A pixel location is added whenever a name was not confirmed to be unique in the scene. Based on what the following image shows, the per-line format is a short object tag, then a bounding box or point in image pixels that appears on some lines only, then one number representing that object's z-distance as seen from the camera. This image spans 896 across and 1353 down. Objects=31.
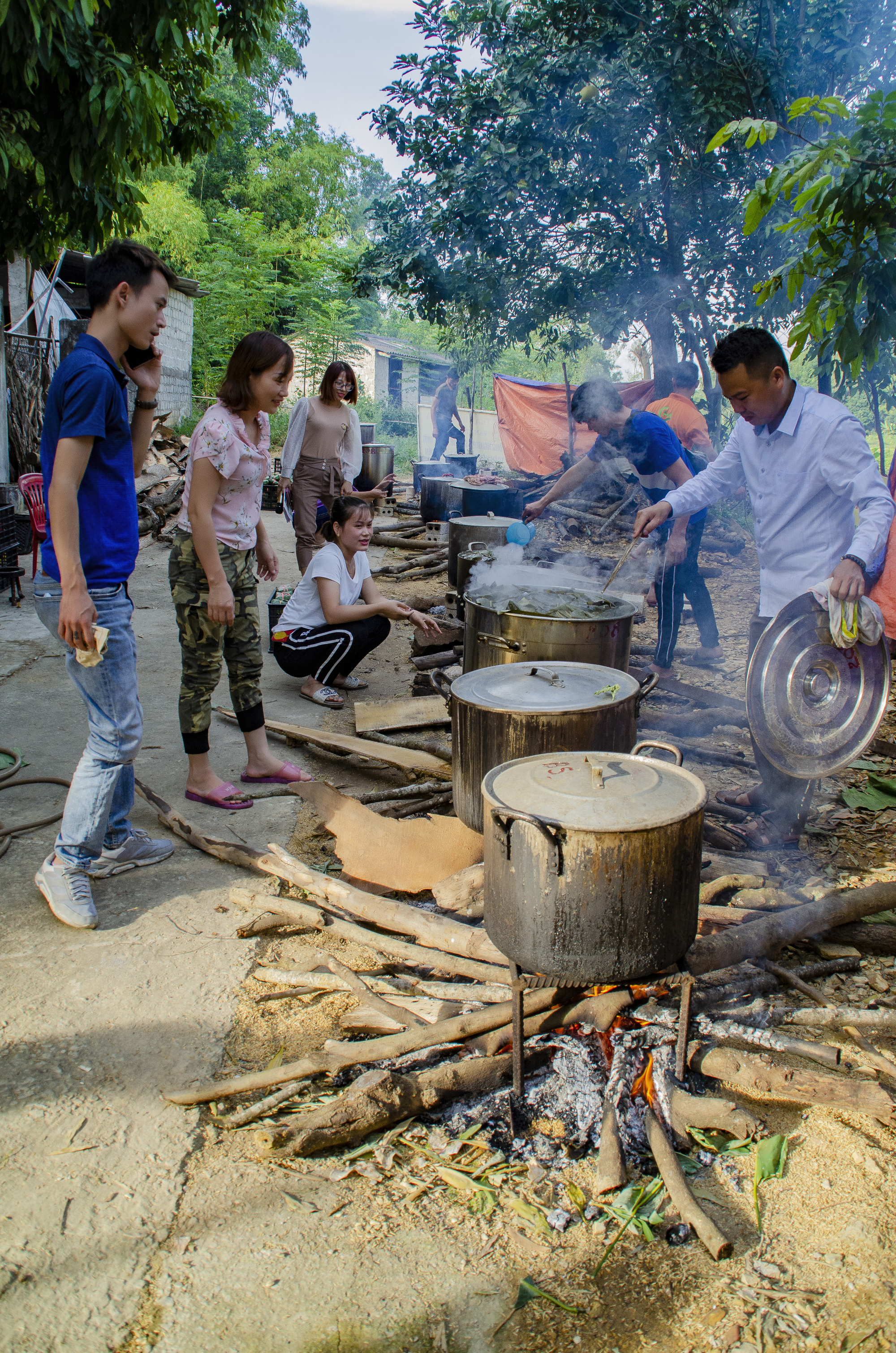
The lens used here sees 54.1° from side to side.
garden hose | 4.02
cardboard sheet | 3.76
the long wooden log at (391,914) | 3.15
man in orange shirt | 9.42
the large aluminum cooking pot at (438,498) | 13.45
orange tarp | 18.72
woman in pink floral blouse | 4.07
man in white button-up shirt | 3.76
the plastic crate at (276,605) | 6.90
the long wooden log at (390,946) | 3.01
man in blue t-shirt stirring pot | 6.60
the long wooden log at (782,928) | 3.05
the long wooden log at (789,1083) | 2.47
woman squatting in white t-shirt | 5.75
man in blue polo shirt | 3.09
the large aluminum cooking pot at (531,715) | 3.53
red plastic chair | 7.44
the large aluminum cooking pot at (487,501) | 10.30
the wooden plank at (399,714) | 5.63
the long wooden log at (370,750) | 4.95
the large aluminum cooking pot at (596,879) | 2.56
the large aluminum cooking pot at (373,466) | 15.27
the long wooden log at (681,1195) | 2.11
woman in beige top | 7.77
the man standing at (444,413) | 19.53
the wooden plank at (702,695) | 6.55
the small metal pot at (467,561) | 6.93
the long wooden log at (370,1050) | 2.58
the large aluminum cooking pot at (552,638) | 4.22
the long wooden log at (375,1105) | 2.40
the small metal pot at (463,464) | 15.49
